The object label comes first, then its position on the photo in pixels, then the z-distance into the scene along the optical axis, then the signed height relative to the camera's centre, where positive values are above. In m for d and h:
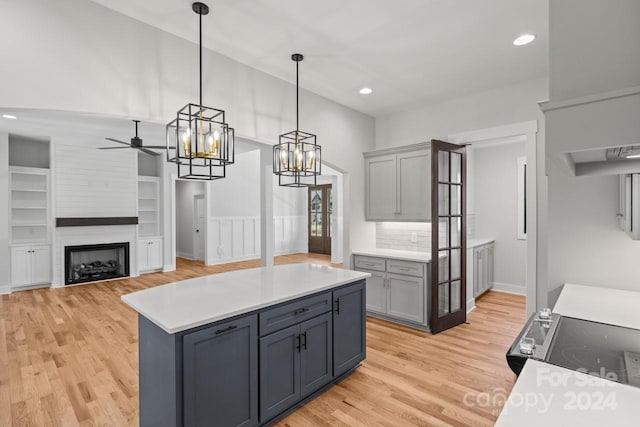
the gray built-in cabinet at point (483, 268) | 4.89 -0.90
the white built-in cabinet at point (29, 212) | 6.01 +0.01
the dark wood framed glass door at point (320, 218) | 9.81 -0.19
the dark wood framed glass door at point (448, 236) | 3.82 -0.30
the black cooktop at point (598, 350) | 1.14 -0.55
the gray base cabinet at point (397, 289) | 3.82 -0.97
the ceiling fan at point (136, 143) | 5.01 +1.09
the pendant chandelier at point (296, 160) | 2.85 +0.47
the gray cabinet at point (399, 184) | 4.01 +0.38
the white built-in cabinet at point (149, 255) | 7.50 -1.00
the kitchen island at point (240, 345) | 1.71 -0.83
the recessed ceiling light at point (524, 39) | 2.70 +1.47
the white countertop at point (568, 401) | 0.88 -0.57
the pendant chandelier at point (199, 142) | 2.03 +0.46
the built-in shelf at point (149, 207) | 7.96 +0.14
